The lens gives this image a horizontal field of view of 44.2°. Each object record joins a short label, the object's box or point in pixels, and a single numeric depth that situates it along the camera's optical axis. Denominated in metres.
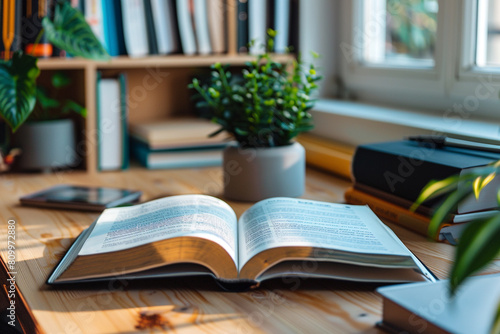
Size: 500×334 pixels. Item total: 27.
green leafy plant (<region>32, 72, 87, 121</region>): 1.67
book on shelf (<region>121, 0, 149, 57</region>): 1.68
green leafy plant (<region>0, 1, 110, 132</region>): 1.23
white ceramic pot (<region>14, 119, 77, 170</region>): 1.62
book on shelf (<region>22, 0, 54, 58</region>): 1.56
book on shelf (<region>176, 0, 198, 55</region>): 1.72
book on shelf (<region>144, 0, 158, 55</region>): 1.70
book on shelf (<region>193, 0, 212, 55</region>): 1.74
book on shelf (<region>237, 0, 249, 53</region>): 1.75
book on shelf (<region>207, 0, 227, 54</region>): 1.75
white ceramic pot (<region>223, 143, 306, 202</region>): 1.21
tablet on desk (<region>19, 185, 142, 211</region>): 1.20
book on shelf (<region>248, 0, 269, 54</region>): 1.76
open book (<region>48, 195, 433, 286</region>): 0.77
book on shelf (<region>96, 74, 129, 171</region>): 1.64
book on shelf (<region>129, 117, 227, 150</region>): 1.66
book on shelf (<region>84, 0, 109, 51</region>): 1.63
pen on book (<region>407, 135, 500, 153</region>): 1.05
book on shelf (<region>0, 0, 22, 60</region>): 1.54
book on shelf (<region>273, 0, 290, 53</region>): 1.79
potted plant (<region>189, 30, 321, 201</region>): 1.22
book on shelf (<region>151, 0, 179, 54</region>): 1.71
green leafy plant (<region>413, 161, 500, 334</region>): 0.43
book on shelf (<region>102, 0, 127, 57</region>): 1.67
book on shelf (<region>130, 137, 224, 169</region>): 1.66
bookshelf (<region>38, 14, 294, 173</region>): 1.61
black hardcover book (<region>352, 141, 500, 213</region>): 0.96
